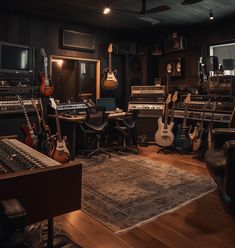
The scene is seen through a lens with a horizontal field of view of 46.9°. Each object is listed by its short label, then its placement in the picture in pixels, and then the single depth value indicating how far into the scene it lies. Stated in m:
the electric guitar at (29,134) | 4.29
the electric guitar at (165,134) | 5.04
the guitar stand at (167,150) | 5.13
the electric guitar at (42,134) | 4.17
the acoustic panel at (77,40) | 5.54
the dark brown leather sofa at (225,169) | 2.38
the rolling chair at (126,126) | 5.09
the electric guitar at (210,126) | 4.49
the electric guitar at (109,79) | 5.93
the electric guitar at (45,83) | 4.95
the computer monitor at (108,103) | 5.55
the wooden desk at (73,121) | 4.50
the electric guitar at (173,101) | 5.30
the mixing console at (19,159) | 1.39
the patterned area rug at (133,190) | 2.55
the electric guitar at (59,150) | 3.84
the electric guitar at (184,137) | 4.96
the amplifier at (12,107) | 4.37
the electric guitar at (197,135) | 4.70
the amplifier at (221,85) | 4.55
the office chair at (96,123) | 4.56
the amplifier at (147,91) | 5.82
